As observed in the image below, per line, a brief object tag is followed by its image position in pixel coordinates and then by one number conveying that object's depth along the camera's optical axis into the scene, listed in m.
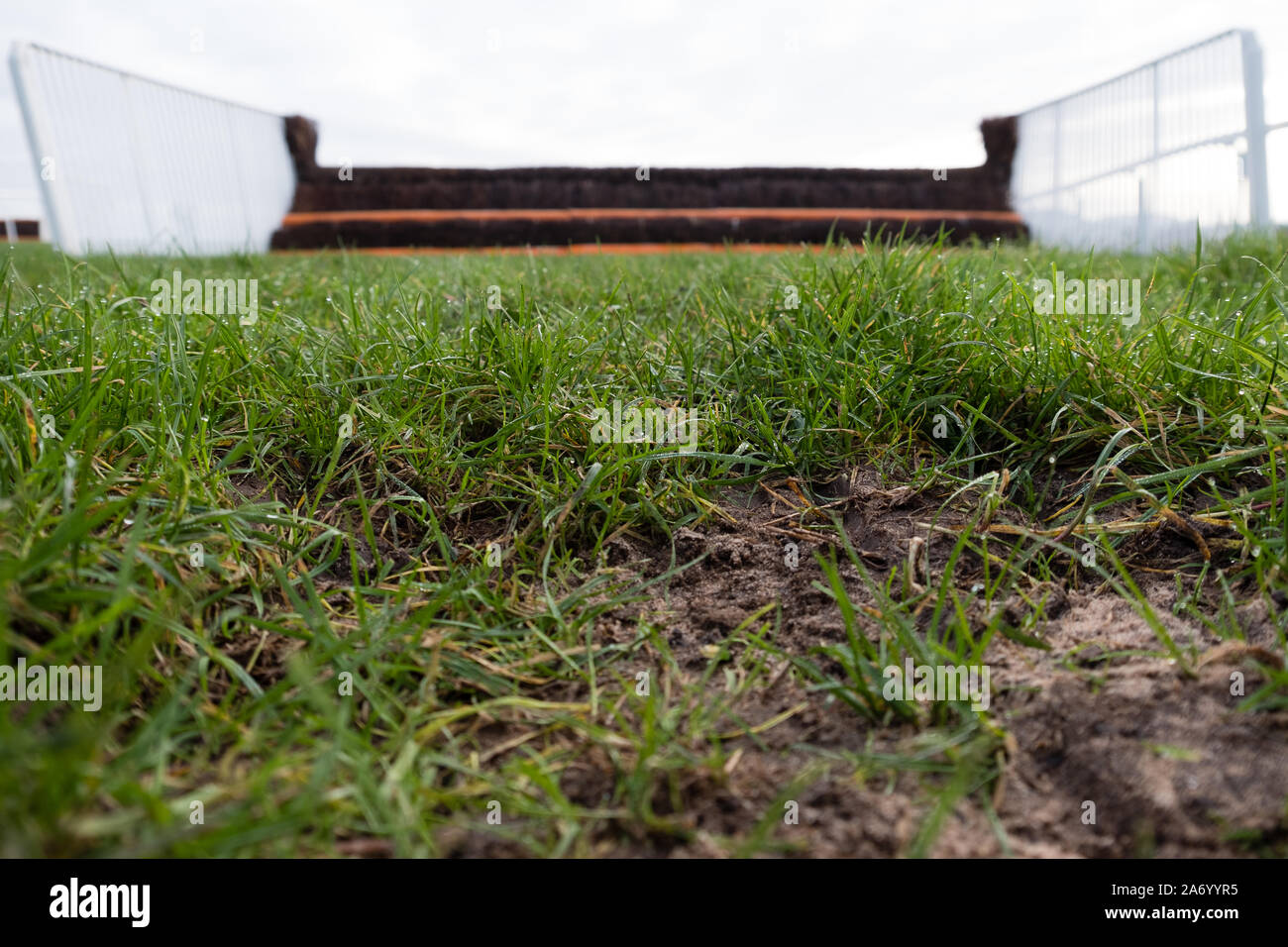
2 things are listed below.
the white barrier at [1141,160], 5.25
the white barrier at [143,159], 4.62
